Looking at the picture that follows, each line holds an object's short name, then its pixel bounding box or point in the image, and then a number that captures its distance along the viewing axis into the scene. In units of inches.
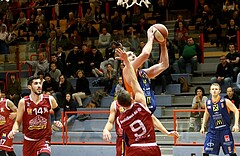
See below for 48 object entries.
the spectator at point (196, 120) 479.5
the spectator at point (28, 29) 765.3
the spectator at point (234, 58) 564.4
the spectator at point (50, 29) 730.2
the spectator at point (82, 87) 600.0
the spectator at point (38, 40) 695.2
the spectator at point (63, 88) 583.6
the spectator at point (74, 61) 652.7
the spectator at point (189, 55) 608.7
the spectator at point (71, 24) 727.7
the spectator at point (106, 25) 696.1
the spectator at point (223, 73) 557.7
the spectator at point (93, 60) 645.3
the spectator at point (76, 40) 689.6
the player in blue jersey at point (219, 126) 416.2
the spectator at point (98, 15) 741.6
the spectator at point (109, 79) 597.0
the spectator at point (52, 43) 690.2
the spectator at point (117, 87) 540.5
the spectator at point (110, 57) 612.7
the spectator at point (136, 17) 698.6
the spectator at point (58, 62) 652.7
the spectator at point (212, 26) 642.8
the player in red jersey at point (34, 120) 350.6
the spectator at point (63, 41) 690.2
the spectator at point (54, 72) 631.8
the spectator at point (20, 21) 792.3
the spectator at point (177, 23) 654.4
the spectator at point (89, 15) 738.7
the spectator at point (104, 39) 659.4
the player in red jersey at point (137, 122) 261.6
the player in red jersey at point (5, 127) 447.5
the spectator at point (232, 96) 501.7
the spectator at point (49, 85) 597.3
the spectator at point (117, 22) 701.5
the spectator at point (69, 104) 552.1
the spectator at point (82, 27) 698.2
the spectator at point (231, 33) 620.1
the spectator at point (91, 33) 689.6
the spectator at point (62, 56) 661.9
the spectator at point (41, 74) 615.0
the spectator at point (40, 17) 778.9
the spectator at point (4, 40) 721.6
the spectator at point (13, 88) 628.3
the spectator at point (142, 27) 642.8
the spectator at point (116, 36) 644.2
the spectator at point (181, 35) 626.4
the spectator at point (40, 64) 652.7
